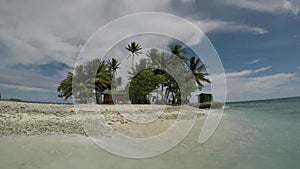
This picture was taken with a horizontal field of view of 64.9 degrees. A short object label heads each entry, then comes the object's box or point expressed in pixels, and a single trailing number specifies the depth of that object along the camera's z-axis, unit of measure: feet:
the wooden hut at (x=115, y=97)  106.01
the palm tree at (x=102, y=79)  100.68
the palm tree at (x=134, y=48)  118.32
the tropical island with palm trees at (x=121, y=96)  37.31
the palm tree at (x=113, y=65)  118.11
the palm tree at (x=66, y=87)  97.04
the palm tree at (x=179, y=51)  113.39
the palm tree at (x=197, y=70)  115.85
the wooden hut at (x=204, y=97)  133.90
